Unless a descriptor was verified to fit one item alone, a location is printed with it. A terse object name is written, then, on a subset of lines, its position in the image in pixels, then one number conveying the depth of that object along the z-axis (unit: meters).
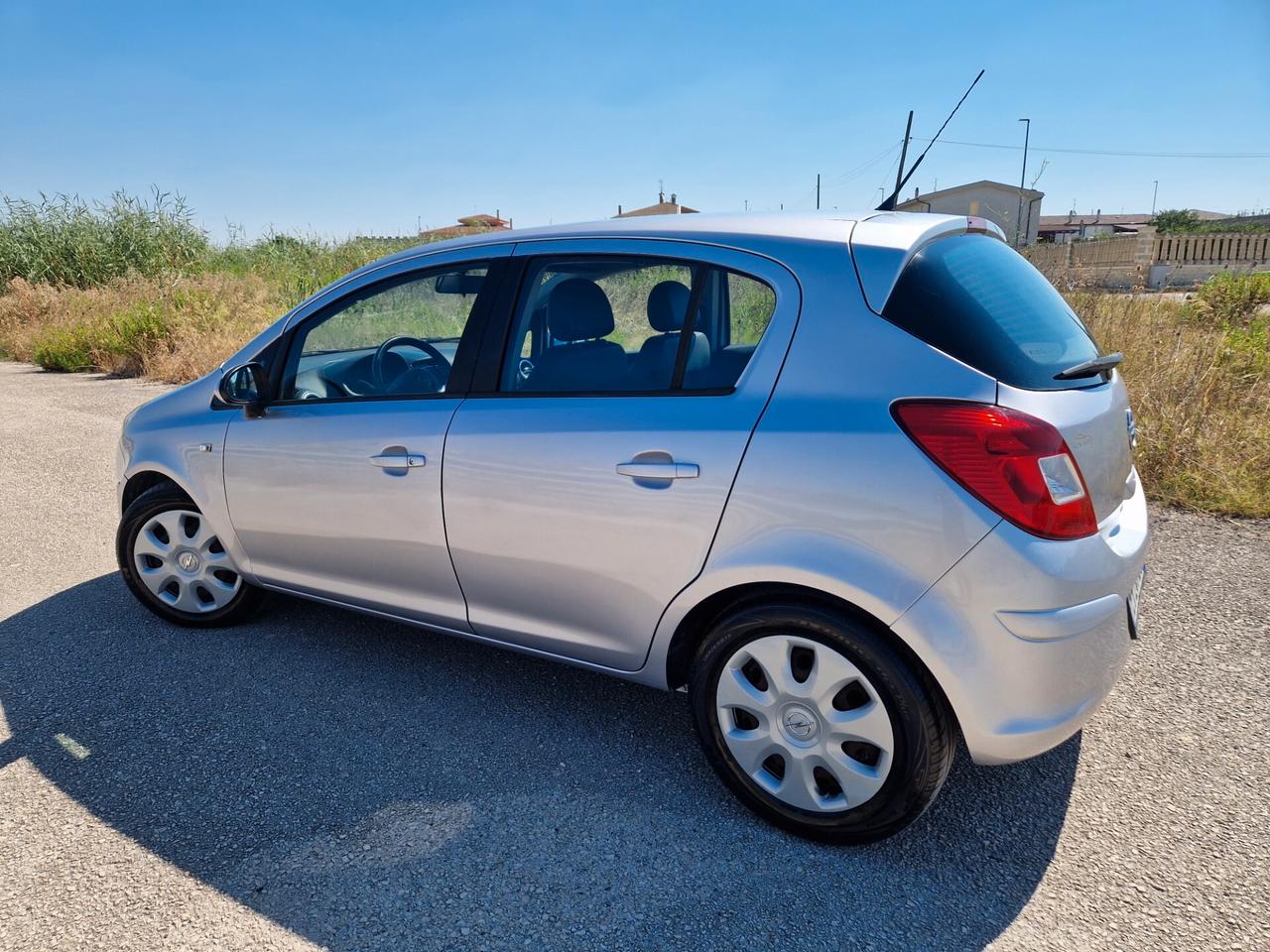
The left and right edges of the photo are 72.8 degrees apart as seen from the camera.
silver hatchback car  2.06
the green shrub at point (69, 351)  13.95
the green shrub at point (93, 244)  19.62
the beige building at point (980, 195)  42.66
